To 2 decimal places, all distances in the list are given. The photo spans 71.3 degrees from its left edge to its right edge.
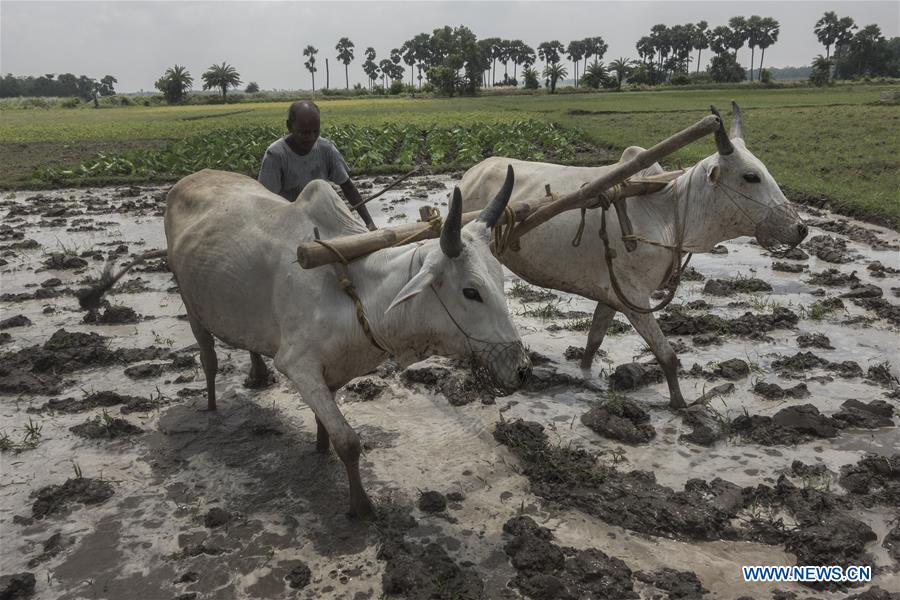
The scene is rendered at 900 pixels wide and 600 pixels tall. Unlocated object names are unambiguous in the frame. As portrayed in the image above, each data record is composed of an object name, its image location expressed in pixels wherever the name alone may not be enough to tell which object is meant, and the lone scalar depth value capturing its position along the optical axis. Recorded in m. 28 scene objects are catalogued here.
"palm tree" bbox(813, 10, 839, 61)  110.06
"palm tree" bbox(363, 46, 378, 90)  150.00
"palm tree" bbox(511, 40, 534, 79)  142.00
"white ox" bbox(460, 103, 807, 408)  4.70
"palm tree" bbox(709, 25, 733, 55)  117.12
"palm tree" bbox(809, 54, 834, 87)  67.38
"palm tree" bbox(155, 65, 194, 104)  77.31
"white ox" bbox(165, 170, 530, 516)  3.34
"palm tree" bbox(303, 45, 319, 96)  132.57
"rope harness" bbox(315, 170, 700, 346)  3.70
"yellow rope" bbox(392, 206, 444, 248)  3.90
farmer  5.09
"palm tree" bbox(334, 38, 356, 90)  143.00
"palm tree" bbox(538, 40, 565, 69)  135.75
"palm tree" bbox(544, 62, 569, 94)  85.62
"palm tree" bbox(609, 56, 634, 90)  84.25
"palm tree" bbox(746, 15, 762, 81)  116.69
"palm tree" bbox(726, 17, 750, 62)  117.19
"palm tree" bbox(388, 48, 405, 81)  146.38
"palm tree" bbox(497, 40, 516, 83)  142.50
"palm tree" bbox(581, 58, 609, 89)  76.38
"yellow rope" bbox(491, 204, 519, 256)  4.30
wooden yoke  3.64
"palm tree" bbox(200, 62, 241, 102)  95.44
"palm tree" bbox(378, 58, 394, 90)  150.00
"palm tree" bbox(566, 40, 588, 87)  144.75
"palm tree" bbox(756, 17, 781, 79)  117.12
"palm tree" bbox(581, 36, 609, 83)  143.62
